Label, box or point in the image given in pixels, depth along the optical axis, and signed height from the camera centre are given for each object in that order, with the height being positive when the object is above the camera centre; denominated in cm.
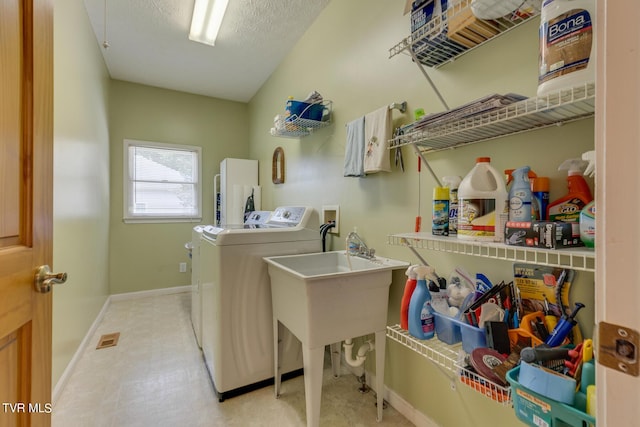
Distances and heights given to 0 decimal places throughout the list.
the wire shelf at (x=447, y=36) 102 +72
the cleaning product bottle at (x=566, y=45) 67 +41
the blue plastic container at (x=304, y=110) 218 +80
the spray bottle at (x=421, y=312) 118 -41
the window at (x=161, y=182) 375 +43
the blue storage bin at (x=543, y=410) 65 -48
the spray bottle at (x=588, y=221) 71 -2
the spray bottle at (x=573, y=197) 82 +5
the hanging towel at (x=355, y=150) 174 +40
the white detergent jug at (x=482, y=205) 90 +3
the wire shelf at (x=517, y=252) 67 -11
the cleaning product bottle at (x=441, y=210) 113 +1
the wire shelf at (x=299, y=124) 223 +72
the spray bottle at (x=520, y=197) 87 +5
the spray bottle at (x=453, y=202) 110 +5
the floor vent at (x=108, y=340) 243 -113
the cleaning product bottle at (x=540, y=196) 90 +6
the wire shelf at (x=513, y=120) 72 +31
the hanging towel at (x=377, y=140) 158 +42
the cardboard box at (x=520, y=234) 77 -6
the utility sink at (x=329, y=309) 136 -49
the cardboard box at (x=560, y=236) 73 -6
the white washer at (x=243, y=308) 171 -59
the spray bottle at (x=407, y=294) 123 -36
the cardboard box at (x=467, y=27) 103 +71
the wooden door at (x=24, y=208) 71 +2
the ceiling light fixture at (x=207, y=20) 226 +167
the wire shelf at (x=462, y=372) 84 -54
